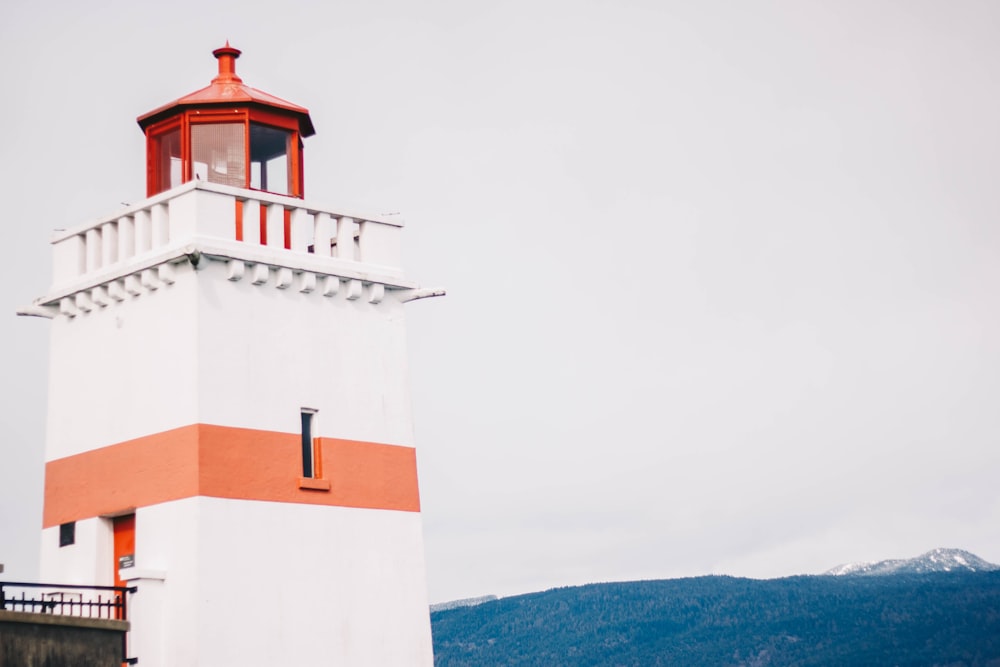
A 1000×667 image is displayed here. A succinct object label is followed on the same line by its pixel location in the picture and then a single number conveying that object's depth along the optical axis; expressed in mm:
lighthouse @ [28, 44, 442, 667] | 21281
